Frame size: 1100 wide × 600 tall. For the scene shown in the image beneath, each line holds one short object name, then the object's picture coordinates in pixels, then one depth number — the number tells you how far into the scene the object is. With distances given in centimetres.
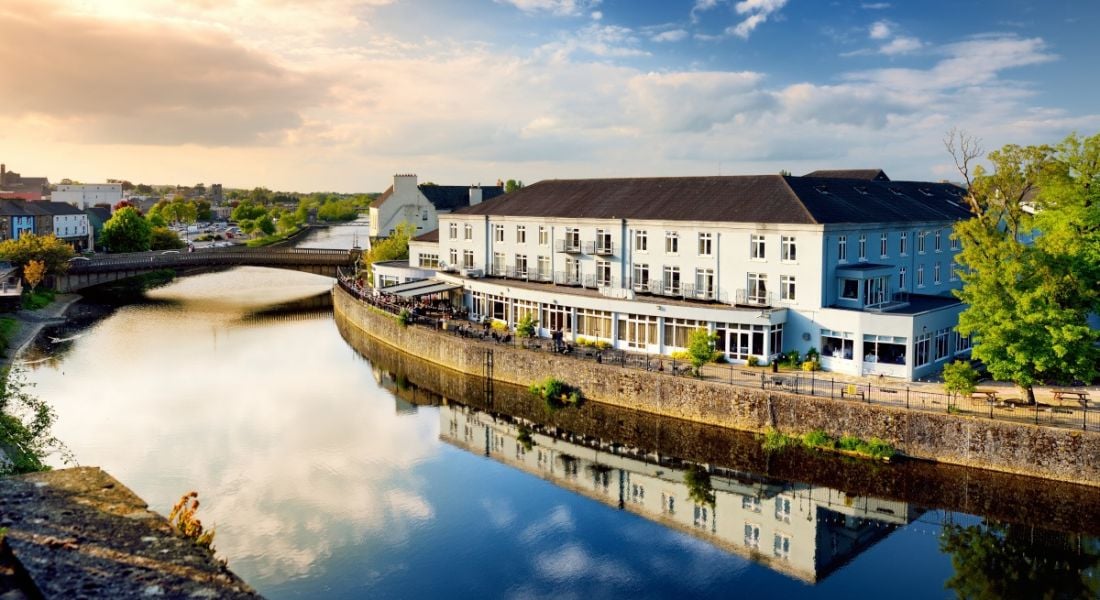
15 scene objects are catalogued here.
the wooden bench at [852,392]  3169
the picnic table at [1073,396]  2969
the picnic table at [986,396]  2986
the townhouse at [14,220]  9919
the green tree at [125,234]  10200
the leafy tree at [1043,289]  2916
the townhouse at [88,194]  16425
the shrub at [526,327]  4522
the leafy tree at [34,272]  6875
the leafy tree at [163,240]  10937
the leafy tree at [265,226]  16162
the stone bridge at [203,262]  7656
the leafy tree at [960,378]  2994
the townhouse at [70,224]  10650
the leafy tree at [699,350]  3562
